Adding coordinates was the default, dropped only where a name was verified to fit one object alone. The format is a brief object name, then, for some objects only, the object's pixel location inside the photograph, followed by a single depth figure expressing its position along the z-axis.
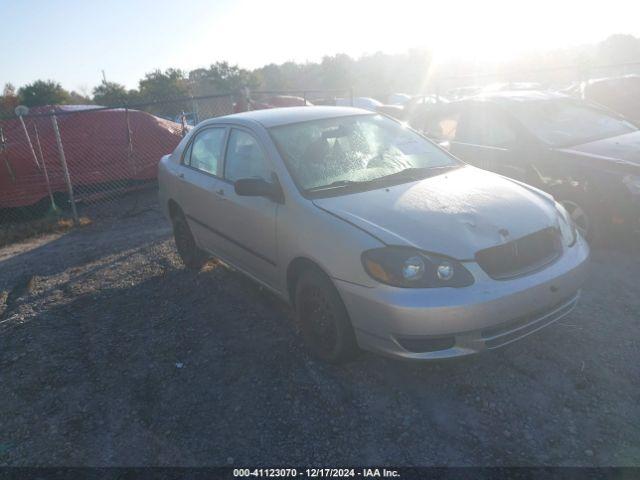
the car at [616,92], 11.41
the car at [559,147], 4.83
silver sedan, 2.83
